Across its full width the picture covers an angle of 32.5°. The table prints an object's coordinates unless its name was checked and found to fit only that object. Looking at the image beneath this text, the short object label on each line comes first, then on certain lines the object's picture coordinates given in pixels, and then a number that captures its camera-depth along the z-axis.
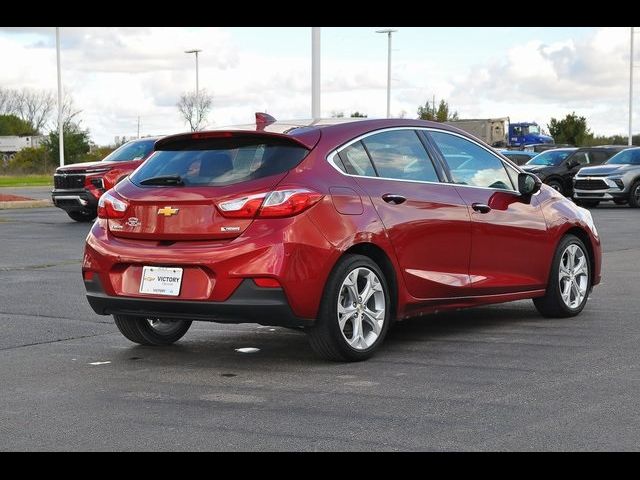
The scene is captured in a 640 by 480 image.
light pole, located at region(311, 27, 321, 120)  26.33
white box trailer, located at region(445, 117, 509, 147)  65.12
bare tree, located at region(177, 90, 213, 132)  67.38
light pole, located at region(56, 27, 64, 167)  44.96
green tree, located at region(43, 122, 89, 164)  61.53
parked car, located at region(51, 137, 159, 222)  21.91
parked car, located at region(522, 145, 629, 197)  31.67
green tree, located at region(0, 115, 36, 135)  101.25
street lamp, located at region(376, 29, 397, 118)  64.88
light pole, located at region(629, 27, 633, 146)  60.15
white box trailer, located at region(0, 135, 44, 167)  88.44
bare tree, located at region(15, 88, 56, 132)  100.88
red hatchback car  6.69
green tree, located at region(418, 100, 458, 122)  77.94
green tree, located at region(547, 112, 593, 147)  73.06
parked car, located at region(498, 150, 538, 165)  38.06
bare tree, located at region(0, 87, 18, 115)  100.12
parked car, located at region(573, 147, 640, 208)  28.56
